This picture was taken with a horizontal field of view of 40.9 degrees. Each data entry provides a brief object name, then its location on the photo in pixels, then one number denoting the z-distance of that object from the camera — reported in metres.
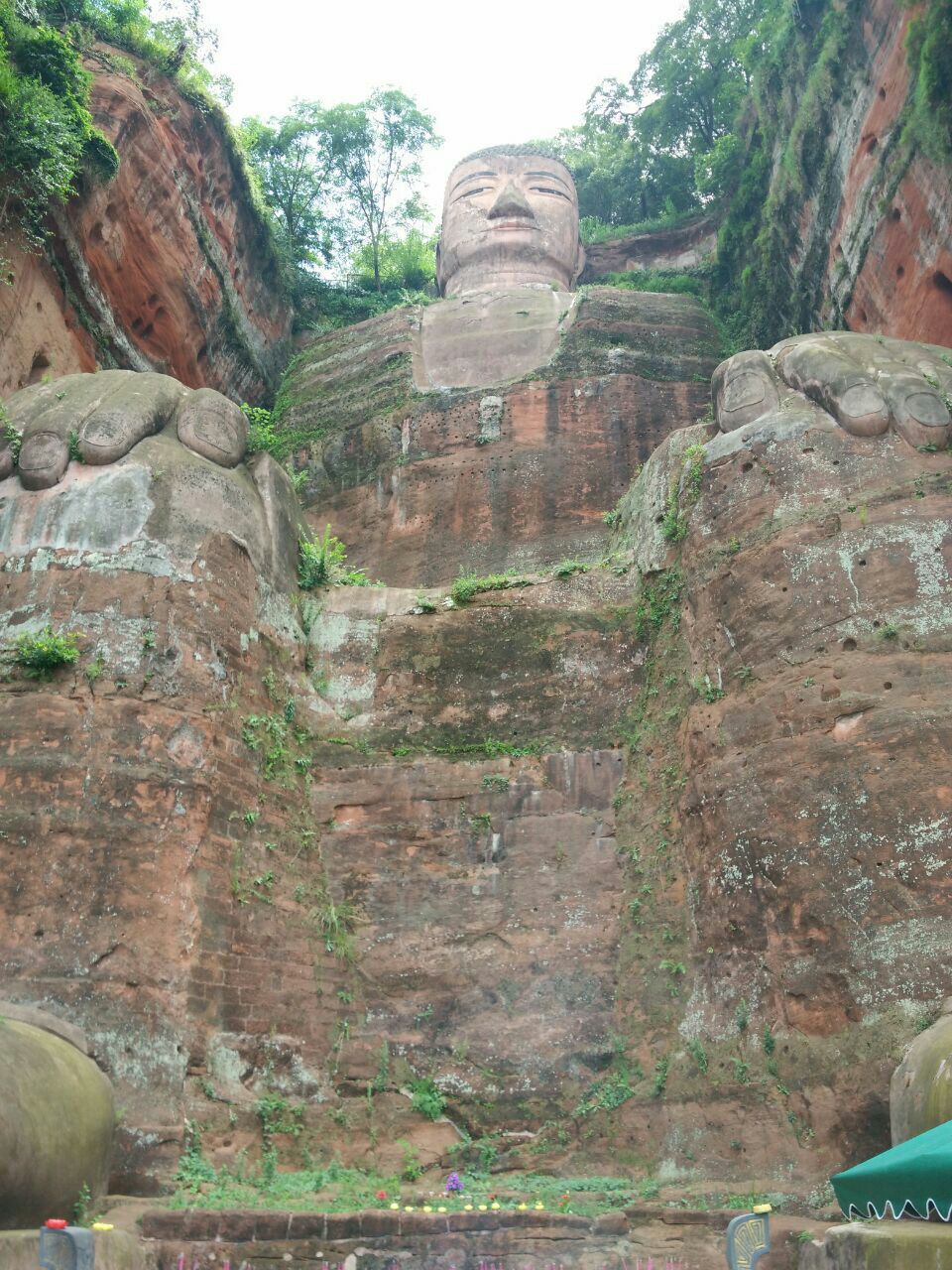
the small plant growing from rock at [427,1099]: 9.27
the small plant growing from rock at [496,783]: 10.62
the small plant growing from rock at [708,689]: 9.81
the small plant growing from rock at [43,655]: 9.34
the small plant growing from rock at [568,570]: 11.84
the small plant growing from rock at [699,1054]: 8.66
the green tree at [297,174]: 26.41
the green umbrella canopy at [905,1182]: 5.13
